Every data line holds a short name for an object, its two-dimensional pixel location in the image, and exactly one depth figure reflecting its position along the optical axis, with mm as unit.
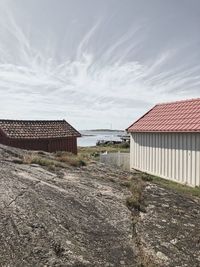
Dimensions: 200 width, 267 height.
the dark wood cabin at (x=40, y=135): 13784
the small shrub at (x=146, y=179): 5730
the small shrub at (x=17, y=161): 5224
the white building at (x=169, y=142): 9364
